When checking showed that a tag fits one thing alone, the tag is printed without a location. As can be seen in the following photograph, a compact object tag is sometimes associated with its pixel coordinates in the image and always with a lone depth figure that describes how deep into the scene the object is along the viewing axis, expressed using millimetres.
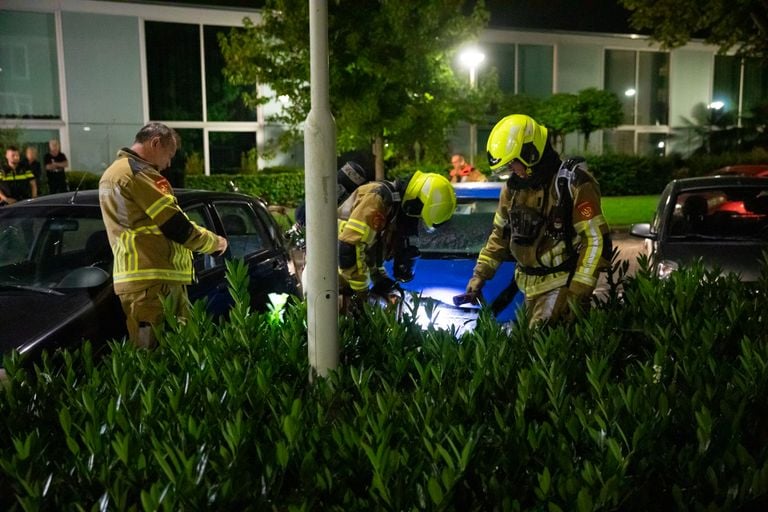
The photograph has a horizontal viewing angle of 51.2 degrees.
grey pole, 2723
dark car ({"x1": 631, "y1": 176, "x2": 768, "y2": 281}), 6926
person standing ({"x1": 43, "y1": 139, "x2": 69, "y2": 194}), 14945
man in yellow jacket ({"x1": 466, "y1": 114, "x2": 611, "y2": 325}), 4262
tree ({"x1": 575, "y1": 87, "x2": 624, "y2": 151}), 23375
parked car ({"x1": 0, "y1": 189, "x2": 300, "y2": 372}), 4258
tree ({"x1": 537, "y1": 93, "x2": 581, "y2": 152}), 23391
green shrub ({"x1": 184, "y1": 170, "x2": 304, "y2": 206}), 19312
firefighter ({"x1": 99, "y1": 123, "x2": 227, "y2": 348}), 4469
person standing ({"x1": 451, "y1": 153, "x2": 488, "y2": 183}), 13609
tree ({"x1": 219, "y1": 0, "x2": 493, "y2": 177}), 13930
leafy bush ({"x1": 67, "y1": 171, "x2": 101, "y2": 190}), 17653
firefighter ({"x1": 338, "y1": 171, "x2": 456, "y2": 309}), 4680
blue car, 5457
